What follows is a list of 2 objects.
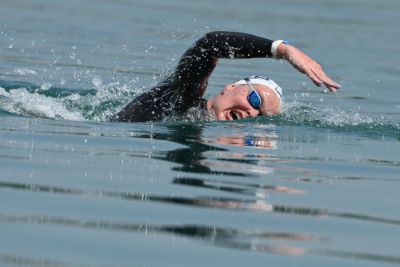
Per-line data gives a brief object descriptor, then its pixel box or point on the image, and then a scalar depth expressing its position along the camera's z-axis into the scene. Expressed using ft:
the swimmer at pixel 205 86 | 61.21
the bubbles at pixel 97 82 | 87.66
